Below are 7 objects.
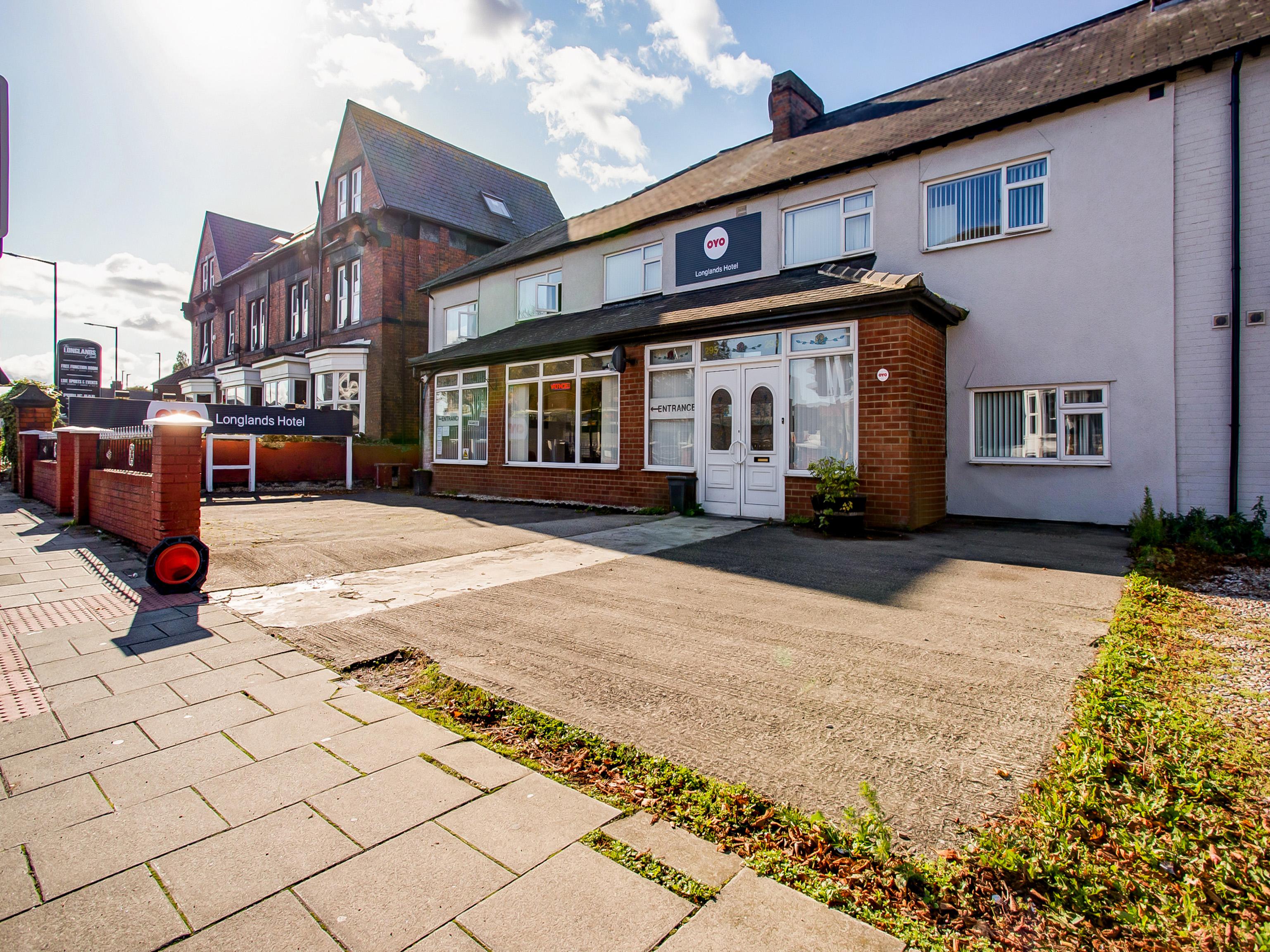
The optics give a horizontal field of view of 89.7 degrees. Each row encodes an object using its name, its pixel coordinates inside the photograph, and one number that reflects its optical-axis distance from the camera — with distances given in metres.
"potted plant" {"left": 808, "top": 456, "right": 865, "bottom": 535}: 8.37
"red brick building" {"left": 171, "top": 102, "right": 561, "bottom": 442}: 21.25
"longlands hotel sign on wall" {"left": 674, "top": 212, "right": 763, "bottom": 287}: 12.20
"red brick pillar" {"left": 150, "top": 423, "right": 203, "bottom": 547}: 5.72
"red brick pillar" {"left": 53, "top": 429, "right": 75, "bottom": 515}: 9.62
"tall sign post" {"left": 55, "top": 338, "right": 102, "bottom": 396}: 25.33
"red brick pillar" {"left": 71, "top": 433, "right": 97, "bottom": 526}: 9.05
